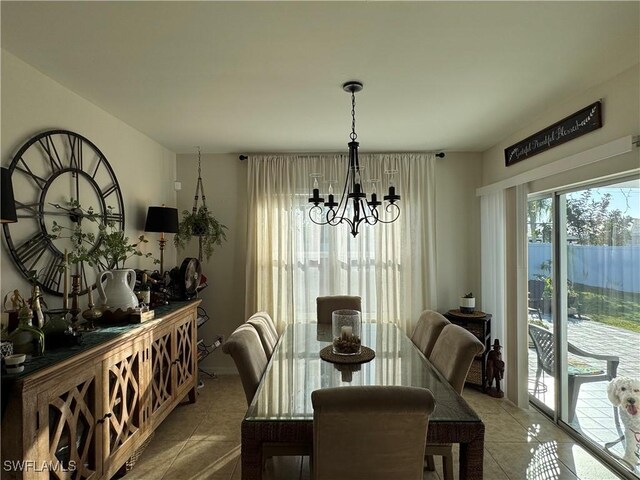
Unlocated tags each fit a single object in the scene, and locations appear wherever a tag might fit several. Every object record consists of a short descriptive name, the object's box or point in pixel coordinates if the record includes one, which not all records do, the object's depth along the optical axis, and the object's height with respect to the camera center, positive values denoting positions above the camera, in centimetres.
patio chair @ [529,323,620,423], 253 -93
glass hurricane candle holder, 232 -58
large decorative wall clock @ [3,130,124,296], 203 +33
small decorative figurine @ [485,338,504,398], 350 -123
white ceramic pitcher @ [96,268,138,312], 243 -30
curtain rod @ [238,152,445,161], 415 +108
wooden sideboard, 147 -85
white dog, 221 -105
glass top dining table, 149 -73
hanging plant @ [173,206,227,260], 382 +20
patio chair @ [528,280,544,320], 318 -45
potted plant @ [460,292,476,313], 383 -62
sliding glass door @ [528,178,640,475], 232 -46
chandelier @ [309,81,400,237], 228 +38
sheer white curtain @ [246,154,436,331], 407 -3
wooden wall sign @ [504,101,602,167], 240 +89
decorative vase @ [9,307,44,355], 165 -42
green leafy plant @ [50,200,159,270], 232 +7
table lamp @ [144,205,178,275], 330 +26
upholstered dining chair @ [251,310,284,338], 405 -91
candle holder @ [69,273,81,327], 209 -31
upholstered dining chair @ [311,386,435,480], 127 -68
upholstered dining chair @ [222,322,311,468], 177 -68
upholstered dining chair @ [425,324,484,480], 181 -67
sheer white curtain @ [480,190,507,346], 367 -13
